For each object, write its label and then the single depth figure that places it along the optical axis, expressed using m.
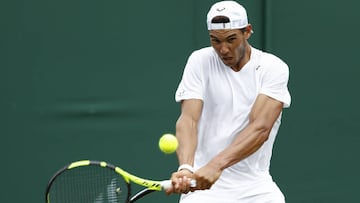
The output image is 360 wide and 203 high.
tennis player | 11.00
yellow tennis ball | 10.23
